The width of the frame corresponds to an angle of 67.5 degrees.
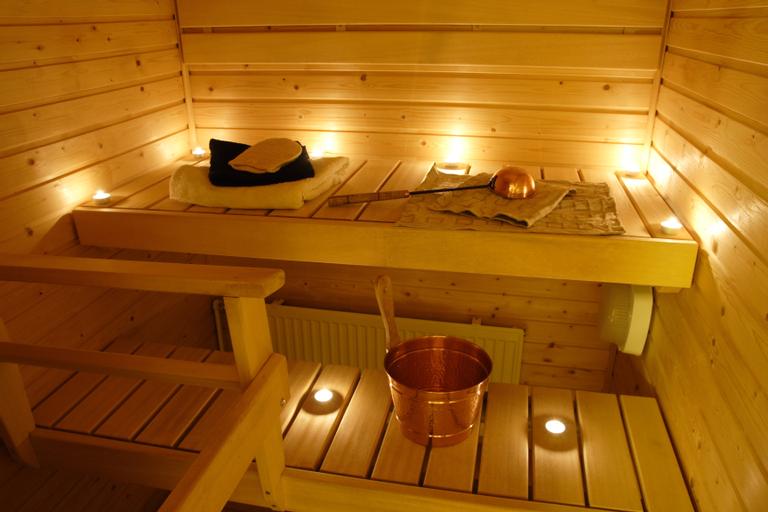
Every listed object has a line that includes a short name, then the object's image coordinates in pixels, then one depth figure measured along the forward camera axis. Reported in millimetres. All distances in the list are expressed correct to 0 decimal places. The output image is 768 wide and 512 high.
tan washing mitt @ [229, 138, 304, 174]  2041
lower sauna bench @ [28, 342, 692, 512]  1595
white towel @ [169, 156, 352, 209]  1973
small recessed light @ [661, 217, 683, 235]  1720
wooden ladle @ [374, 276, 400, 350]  1649
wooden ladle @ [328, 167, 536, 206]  1955
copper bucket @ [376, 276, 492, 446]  1597
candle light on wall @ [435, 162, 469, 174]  2404
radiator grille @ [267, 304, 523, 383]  2656
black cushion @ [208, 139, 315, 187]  2029
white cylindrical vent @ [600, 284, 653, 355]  2025
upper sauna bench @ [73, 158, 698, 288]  1707
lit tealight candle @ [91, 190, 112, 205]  2049
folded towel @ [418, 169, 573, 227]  1825
